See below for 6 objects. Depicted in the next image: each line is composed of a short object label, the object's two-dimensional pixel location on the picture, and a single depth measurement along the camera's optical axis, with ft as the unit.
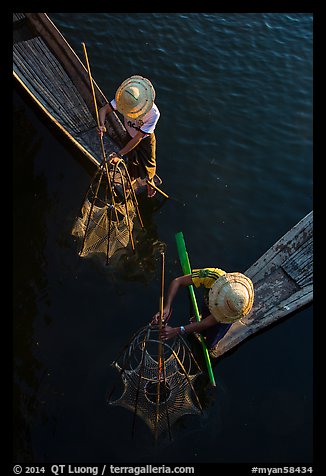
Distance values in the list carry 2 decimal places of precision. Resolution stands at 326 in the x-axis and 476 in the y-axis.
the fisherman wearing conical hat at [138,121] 23.29
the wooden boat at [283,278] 23.48
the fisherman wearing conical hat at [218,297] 18.51
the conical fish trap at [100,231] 26.23
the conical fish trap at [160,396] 21.27
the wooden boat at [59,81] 30.32
